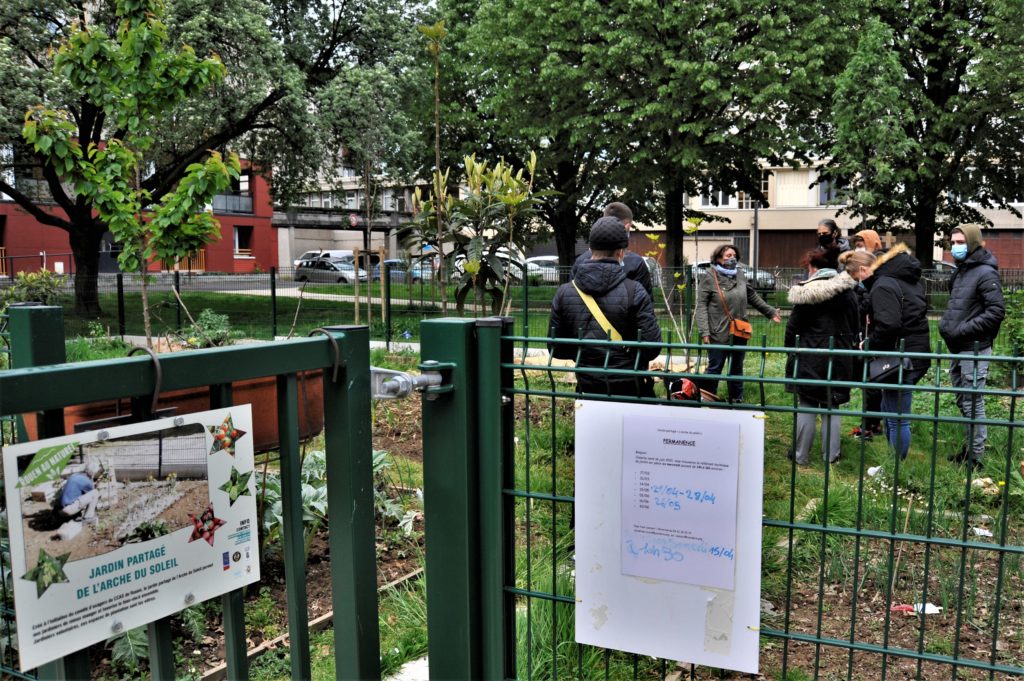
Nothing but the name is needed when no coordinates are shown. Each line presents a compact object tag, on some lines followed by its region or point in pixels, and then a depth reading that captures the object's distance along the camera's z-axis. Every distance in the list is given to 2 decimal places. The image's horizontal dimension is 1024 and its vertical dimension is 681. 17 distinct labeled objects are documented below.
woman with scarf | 7.98
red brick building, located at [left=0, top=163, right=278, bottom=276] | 37.84
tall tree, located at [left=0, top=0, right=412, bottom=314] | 17.45
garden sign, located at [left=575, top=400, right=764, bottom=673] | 2.25
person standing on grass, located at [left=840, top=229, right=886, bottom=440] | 6.50
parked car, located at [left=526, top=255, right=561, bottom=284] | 14.89
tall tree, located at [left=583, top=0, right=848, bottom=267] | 20.97
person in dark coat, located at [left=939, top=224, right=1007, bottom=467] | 6.35
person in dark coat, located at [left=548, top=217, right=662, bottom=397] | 5.05
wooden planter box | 1.89
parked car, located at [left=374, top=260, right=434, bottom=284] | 12.92
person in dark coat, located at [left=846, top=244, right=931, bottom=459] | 6.46
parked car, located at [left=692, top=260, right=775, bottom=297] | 14.59
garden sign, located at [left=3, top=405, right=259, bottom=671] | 1.54
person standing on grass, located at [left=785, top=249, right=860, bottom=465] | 6.16
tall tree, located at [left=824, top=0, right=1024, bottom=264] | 18.44
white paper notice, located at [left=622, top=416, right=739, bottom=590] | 2.26
